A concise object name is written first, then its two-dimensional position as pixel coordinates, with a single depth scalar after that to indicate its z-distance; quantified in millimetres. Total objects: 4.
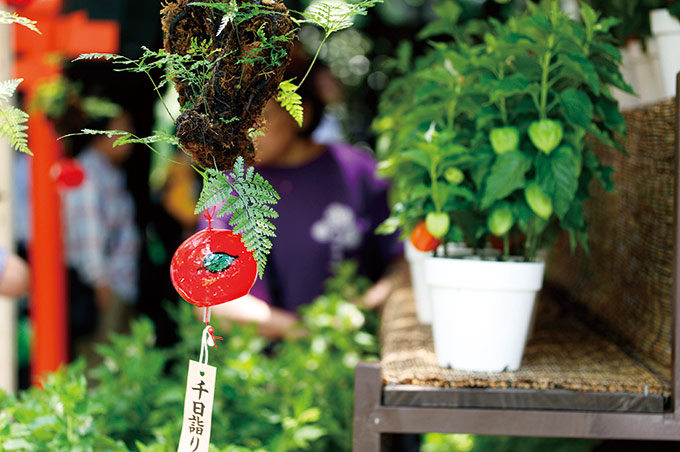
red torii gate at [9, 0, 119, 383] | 2537
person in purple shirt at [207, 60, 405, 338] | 2369
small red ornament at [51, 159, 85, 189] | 2797
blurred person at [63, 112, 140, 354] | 3971
